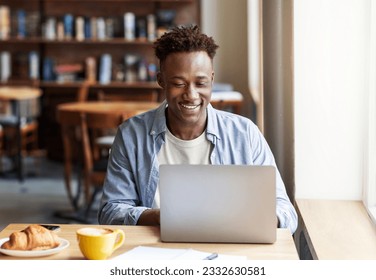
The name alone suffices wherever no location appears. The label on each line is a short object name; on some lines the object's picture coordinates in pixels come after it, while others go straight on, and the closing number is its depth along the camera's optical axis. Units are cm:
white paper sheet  164
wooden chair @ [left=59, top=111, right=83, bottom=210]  496
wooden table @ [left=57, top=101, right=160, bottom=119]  499
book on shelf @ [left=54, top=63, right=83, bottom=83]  758
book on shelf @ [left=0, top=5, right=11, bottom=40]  758
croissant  168
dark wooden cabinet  750
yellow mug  161
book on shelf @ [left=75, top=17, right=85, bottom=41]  750
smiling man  207
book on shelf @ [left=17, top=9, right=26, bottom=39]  758
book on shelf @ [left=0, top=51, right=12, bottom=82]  764
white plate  166
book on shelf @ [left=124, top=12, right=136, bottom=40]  745
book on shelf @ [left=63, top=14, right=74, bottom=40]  749
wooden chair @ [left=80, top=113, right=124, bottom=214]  462
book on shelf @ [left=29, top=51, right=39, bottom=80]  762
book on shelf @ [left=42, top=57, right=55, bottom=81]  762
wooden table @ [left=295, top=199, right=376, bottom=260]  204
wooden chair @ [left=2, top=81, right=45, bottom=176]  698
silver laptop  168
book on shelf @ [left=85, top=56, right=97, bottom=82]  757
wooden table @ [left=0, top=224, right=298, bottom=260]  168
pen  162
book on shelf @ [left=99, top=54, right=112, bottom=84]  755
